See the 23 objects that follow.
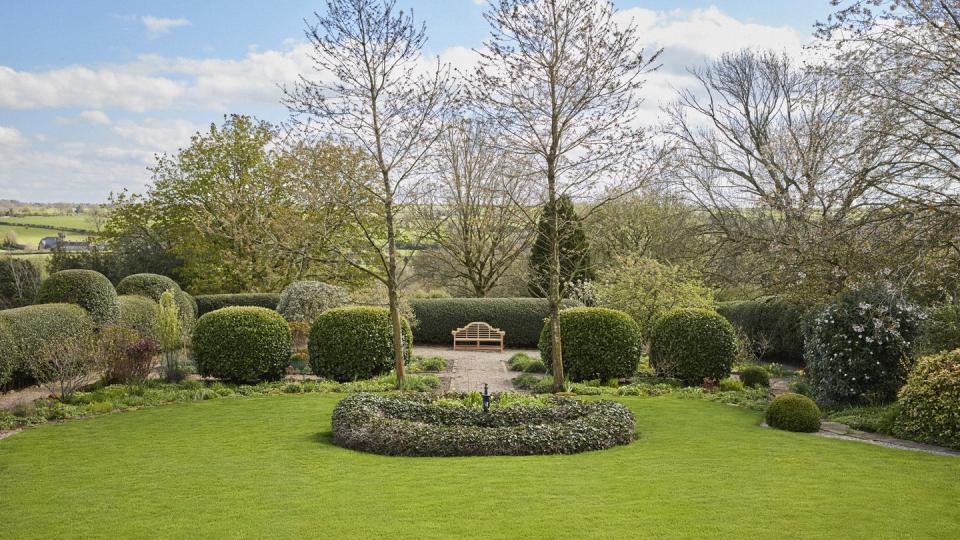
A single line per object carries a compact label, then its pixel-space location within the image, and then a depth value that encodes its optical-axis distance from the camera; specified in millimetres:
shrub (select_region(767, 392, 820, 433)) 10664
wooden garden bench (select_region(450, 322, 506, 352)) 23781
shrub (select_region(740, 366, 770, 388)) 15352
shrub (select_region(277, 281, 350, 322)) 20156
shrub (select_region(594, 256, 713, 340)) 18578
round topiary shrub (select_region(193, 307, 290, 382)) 14883
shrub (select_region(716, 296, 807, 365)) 20438
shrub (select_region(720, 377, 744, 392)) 14820
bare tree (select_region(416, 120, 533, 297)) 29203
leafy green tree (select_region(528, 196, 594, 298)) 26875
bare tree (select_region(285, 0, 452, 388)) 13289
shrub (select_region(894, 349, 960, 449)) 9445
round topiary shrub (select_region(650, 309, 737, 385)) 15242
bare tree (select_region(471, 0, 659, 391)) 13125
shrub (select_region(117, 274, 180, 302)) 20188
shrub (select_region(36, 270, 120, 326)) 16141
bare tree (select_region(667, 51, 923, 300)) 9539
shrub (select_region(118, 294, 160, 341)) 17859
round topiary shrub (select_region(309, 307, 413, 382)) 15508
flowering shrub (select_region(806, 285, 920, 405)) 12023
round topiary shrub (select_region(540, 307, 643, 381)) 15469
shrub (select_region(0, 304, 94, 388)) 13680
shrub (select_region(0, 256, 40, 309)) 25125
